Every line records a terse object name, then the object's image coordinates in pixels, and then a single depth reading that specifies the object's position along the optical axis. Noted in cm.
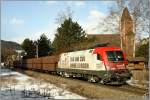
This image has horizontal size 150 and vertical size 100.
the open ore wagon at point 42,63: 1857
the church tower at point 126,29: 1718
